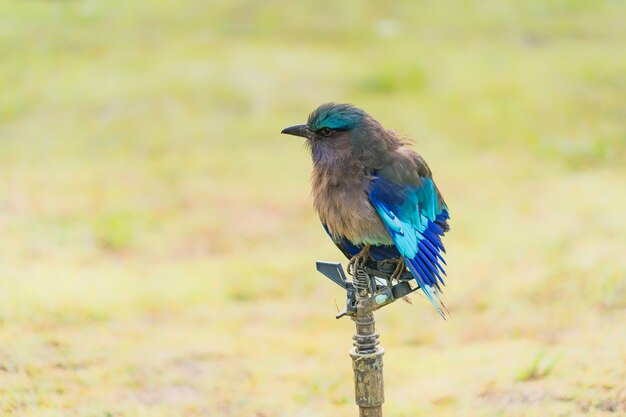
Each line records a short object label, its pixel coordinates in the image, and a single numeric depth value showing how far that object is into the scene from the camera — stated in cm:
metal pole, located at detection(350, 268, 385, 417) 743
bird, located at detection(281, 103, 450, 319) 768
